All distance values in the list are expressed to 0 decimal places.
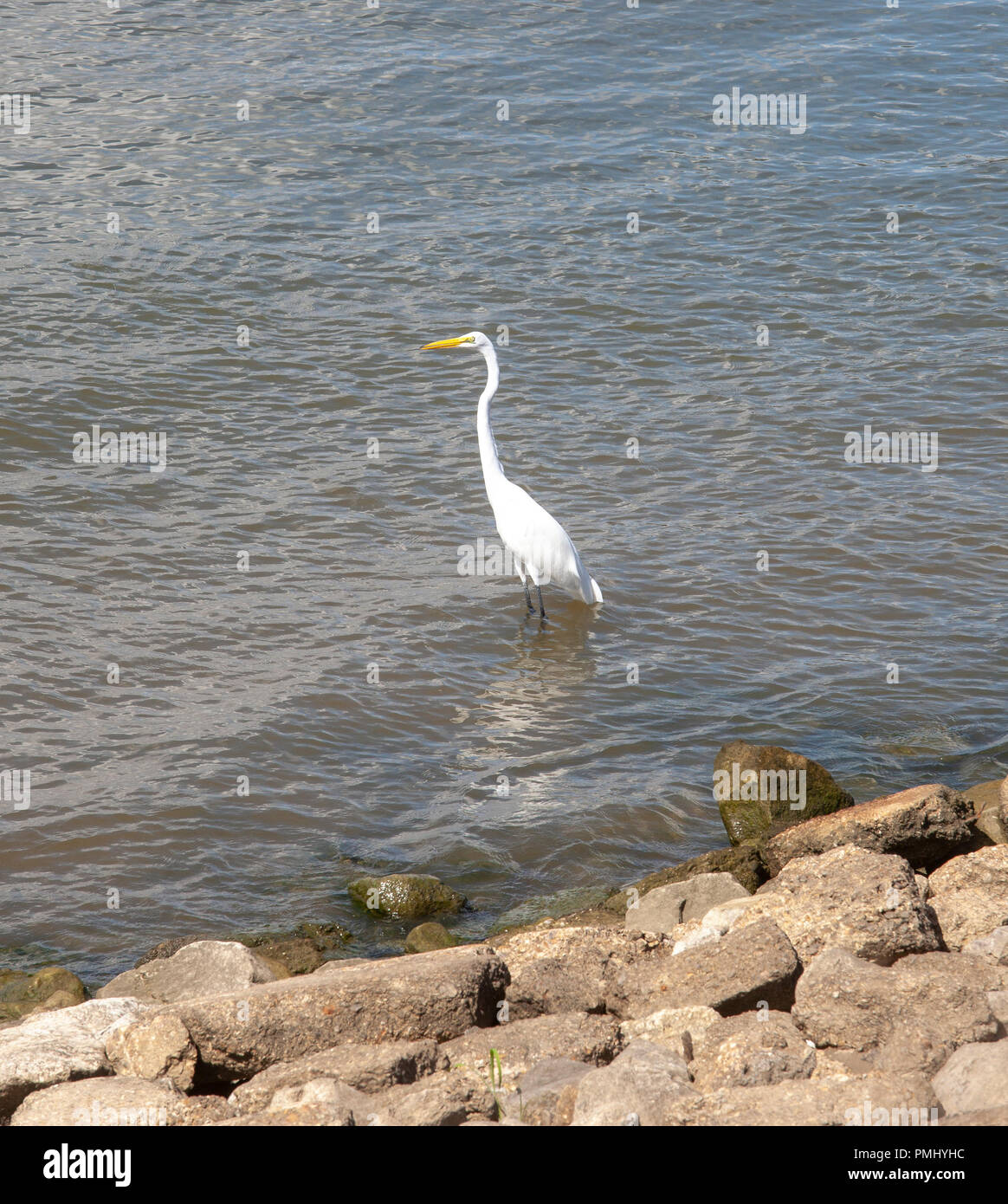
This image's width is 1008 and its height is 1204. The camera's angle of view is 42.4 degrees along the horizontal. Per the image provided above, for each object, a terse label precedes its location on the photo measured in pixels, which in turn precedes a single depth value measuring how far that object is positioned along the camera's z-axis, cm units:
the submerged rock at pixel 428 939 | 589
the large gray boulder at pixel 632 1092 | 364
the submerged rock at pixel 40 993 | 543
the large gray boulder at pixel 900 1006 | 415
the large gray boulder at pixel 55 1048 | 427
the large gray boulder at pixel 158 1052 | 434
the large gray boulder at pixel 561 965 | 480
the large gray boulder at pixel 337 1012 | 440
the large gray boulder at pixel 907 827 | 585
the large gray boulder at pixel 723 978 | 461
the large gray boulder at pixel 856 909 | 484
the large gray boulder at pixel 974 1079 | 371
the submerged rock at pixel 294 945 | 585
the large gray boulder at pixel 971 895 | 511
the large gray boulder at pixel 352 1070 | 405
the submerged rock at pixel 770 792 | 668
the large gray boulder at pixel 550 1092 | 384
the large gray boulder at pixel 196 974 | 522
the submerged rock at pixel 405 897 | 636
